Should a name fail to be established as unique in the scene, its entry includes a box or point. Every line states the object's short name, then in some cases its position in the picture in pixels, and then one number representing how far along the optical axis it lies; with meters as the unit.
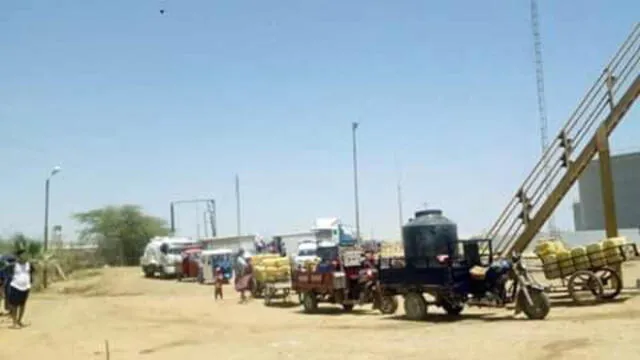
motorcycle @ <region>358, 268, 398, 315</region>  21.80
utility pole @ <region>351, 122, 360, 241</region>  53.12
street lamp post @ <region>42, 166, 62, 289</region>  47.47
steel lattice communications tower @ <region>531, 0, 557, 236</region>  60.50
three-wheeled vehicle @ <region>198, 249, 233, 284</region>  45.45
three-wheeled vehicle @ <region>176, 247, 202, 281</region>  49.66
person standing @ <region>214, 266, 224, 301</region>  33.16
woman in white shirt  21.28
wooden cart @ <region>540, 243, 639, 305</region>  21.03
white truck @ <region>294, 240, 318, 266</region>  42.30
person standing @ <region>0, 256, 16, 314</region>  23.88
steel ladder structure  23.00
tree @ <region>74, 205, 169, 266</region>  87.56
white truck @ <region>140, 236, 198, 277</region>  53.72
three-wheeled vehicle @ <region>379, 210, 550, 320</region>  18.30
